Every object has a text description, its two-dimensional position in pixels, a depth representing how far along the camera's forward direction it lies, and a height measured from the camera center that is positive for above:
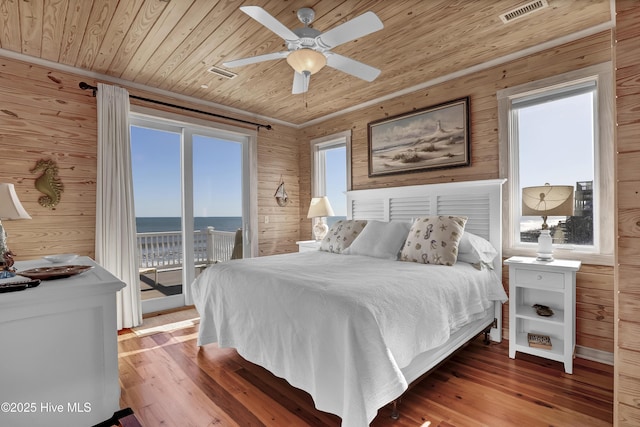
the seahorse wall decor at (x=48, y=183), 2.98 +0.31
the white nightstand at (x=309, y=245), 4.18 -0.45
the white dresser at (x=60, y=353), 1.17 -0.55
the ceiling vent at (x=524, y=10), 2.18 +1.42
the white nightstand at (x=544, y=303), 2.34 -0.79
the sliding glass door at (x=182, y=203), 3.79 +0.15
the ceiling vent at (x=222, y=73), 3.19 +1.46
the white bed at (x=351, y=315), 1.54 -0.63
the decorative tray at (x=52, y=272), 1.38 -0.26
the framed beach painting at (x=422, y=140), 3.30 +0.82
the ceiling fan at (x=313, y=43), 1.85 +1.12
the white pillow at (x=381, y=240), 2.93 -0.28
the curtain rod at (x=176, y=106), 3.14 +1.30
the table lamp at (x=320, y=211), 4.29 +0.02
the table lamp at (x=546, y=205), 2.32 +0.03
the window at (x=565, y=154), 2.47 +0.47
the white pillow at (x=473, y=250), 2.69 -0.35
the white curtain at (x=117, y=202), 3.22 +0.13
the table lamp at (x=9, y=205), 2.03 +0.07
